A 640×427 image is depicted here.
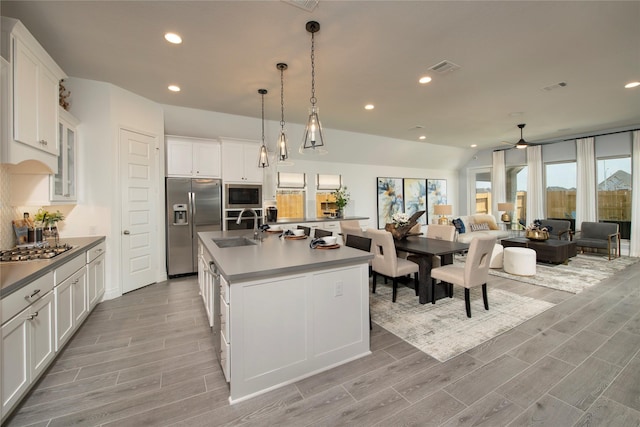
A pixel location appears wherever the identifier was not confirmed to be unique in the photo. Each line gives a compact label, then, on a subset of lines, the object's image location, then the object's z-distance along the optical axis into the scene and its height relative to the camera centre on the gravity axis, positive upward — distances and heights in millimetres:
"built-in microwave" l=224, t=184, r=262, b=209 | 5199 +383
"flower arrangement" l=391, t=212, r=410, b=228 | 4156 -93
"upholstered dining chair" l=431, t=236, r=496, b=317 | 3090 -685
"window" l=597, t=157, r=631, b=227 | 6413 +526
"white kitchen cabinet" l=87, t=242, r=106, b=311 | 3121 -706
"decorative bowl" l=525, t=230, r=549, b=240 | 5613 -478
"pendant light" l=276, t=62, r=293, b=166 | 3199 +869
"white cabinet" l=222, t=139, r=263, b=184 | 5195 +1056
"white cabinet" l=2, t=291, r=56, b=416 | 1624 -879
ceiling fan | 5816 +1453
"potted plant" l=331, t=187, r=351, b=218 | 7000 +392
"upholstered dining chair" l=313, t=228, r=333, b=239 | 3536 -252
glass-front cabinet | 3102 +683
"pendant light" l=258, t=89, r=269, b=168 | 3898 +875
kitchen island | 1852 -742
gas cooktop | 2254 -307
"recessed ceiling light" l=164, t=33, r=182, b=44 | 2605 +1737
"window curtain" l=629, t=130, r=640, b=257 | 6078 +330
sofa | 6977 -362
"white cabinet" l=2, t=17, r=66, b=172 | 2100 +1048
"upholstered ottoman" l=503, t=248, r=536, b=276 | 4652 -860
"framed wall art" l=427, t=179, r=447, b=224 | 9195 +689
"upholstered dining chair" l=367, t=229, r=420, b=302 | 3498 -626
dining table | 3393 -592
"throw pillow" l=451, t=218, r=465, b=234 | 7098 -319
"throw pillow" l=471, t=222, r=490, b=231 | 7238 -383
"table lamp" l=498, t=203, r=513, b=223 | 7752 +93
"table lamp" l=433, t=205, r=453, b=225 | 8031 +88
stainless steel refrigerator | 4750 -11
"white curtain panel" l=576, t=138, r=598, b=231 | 6734 +725
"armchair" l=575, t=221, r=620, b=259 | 5879 -578
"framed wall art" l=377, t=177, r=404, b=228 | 8102 +482
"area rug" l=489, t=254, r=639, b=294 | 4250 -1097
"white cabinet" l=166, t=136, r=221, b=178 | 4797 +1073
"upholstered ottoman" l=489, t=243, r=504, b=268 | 5160 -854
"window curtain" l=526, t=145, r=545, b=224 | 7719 +763
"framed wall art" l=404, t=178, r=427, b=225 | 8680 +571
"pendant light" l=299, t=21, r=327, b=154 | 2480 +832
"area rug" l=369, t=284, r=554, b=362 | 2604 -1202
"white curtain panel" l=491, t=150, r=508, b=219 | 8547 +1020
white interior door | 4020 +120
